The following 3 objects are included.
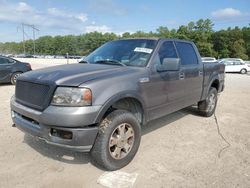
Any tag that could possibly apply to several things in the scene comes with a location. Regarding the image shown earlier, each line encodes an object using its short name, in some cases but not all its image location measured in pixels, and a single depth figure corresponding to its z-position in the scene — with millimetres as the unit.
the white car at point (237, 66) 19989
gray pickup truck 2315
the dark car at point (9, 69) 8480
